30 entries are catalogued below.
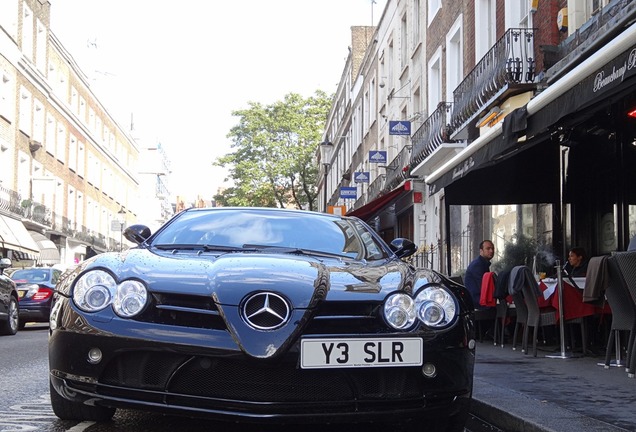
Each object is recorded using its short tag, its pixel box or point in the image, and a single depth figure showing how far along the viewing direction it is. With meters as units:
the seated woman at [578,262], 10.88
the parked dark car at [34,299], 18.33
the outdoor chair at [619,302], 6.83
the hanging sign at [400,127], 25.81
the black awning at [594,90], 6.03
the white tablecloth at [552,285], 9.56
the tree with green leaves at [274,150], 60.44
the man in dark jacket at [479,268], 11.97
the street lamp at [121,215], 52.61
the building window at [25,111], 37.55
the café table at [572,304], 8.93
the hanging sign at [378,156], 30.58
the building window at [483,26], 18.67
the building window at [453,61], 21.47
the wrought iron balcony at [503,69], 14.75
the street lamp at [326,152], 33.09
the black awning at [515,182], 11.91
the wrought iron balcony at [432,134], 20.58
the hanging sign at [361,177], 35.84
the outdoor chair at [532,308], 8.95
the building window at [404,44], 29.11
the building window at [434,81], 23.52
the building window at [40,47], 40.06
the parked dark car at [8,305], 14.64
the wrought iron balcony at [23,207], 34.72
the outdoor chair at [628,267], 6.32
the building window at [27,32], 37.72
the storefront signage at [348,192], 36.38
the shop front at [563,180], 9.99
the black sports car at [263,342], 3.96
